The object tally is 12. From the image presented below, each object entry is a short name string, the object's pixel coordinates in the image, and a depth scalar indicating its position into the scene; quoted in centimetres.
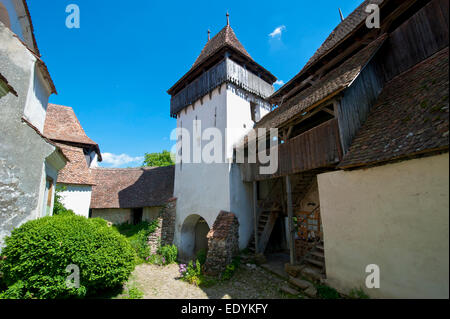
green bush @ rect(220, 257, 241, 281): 845
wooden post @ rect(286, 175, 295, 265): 754
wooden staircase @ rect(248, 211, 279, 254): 1005
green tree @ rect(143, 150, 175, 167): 3394
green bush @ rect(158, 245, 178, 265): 1176
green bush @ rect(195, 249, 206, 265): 998
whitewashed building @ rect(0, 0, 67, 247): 611
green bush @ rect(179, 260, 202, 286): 848
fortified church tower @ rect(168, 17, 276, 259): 1103
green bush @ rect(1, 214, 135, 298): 559
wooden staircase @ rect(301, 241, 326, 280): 665
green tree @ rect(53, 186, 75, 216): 1198
